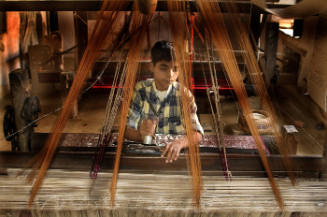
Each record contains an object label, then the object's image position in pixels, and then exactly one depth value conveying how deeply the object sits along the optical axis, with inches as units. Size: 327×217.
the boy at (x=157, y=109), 67.2
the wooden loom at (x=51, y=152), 47.8
